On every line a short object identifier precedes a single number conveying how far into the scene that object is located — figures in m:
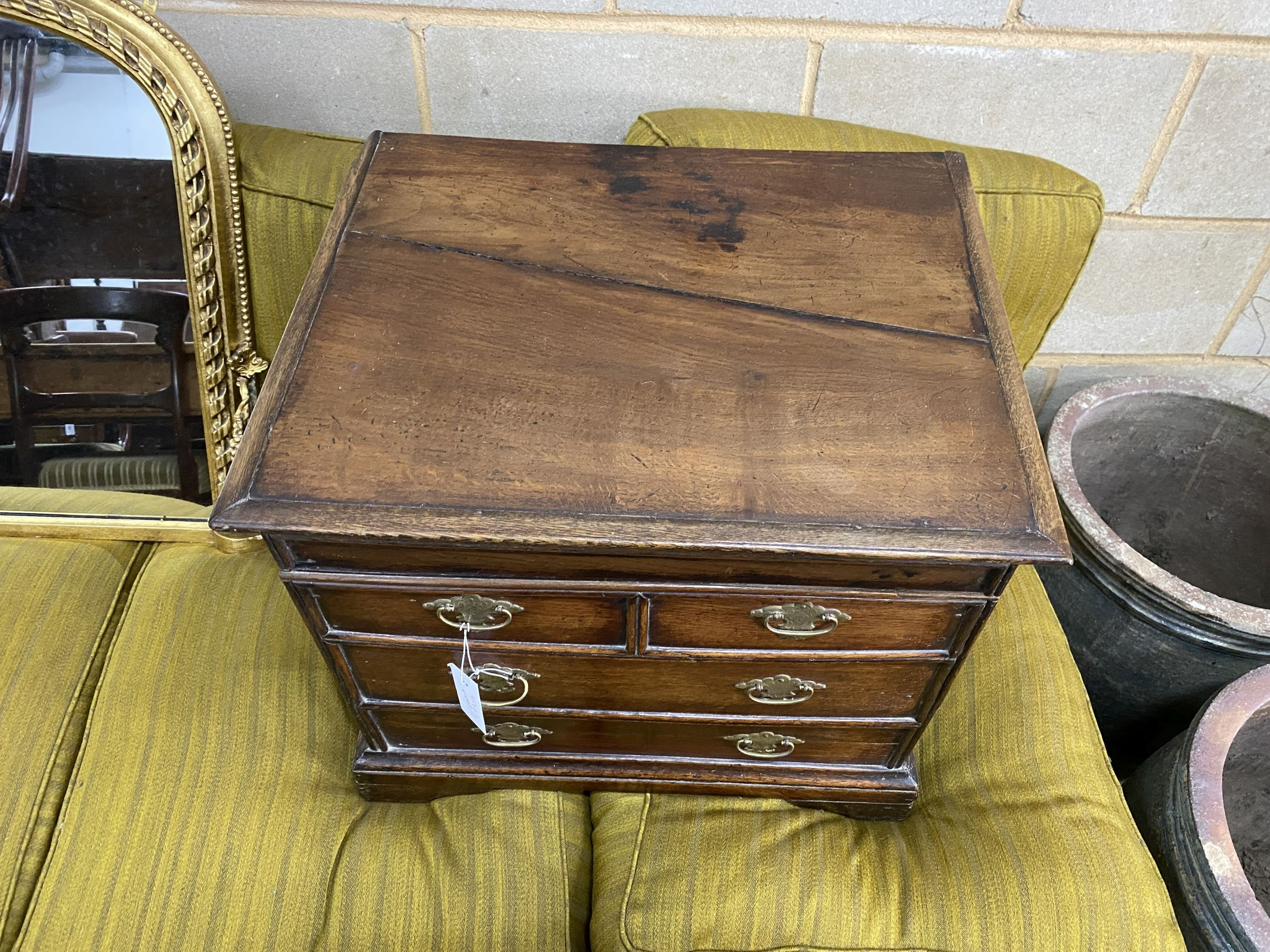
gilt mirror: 1.06
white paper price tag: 0.84
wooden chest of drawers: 0.68
